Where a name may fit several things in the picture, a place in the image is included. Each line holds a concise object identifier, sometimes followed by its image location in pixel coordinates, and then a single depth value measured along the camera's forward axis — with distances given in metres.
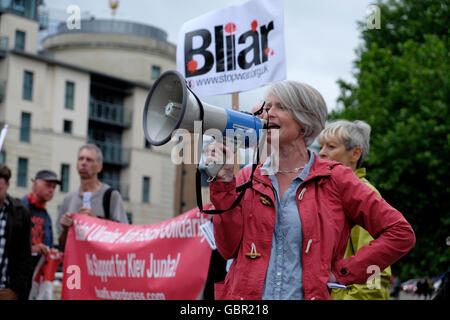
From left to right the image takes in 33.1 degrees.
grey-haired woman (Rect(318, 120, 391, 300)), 4.91
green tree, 19.19
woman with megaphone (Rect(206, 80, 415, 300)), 2.96
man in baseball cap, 7.69
